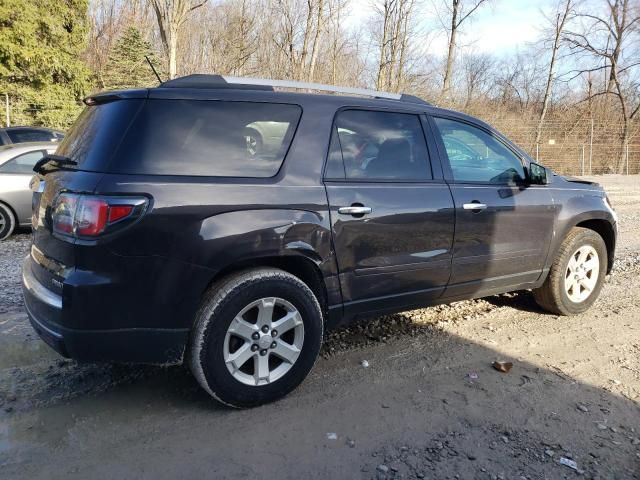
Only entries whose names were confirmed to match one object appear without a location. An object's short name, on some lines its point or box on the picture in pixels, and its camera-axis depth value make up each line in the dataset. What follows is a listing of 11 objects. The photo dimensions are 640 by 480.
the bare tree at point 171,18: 16.94
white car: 7.69
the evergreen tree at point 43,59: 20.52
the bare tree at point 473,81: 36.15
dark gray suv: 2.72
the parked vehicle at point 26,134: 11.44
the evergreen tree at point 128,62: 27.08
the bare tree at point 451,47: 27.05
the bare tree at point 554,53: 29.39
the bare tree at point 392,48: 26.00
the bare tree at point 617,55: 30.11
